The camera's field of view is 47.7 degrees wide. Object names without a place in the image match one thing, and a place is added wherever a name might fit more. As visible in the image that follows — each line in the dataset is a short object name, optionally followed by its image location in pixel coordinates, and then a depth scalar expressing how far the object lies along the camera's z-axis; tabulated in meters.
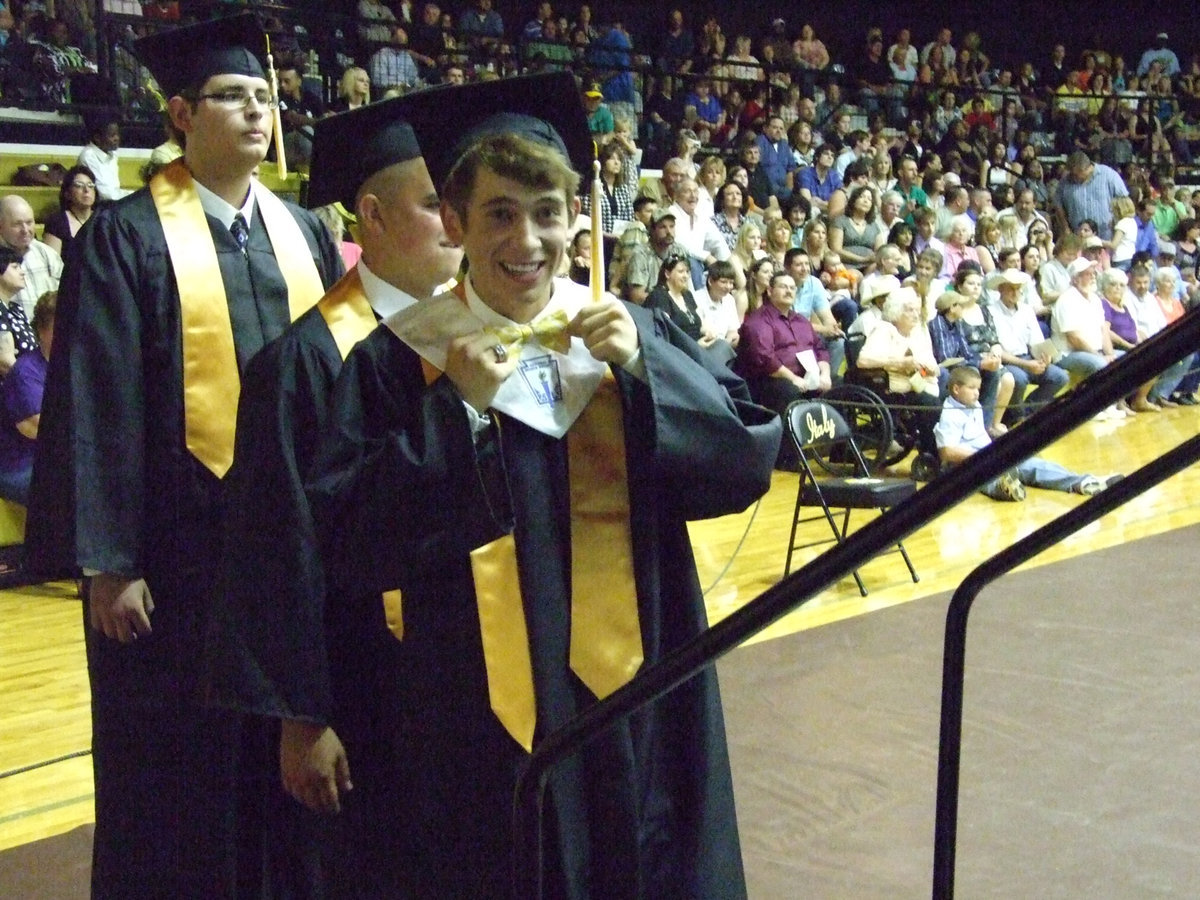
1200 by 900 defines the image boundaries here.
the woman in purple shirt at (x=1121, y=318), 10.19
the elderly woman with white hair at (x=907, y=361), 7.83
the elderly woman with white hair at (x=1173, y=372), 10.16
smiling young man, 1.67
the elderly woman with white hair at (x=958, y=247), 10.05
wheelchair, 7.44
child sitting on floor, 7.13
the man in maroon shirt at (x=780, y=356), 7.80
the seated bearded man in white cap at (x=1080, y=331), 9.52
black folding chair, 5.49
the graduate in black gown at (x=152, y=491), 2.22
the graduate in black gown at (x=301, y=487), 1.74
